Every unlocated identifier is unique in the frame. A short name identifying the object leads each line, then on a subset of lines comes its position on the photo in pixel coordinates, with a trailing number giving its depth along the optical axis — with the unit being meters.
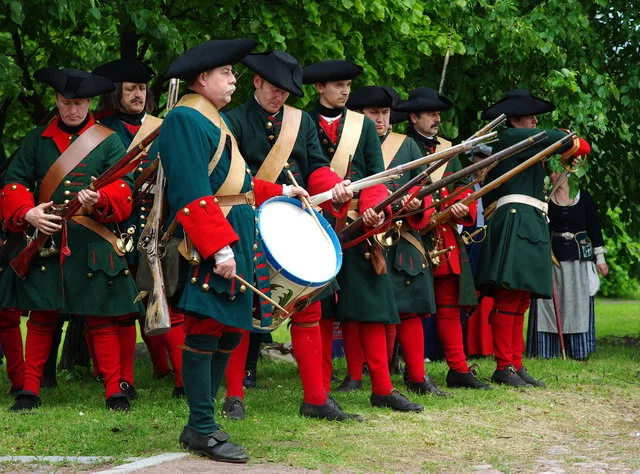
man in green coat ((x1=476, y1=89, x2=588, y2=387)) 8.42
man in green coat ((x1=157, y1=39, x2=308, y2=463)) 5.29
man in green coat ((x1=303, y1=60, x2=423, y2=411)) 7.26
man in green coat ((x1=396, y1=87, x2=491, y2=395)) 8.32
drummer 6.56
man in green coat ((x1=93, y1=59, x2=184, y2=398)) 7.68
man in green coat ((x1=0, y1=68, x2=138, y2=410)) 7.23
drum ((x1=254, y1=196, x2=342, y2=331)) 5.59
